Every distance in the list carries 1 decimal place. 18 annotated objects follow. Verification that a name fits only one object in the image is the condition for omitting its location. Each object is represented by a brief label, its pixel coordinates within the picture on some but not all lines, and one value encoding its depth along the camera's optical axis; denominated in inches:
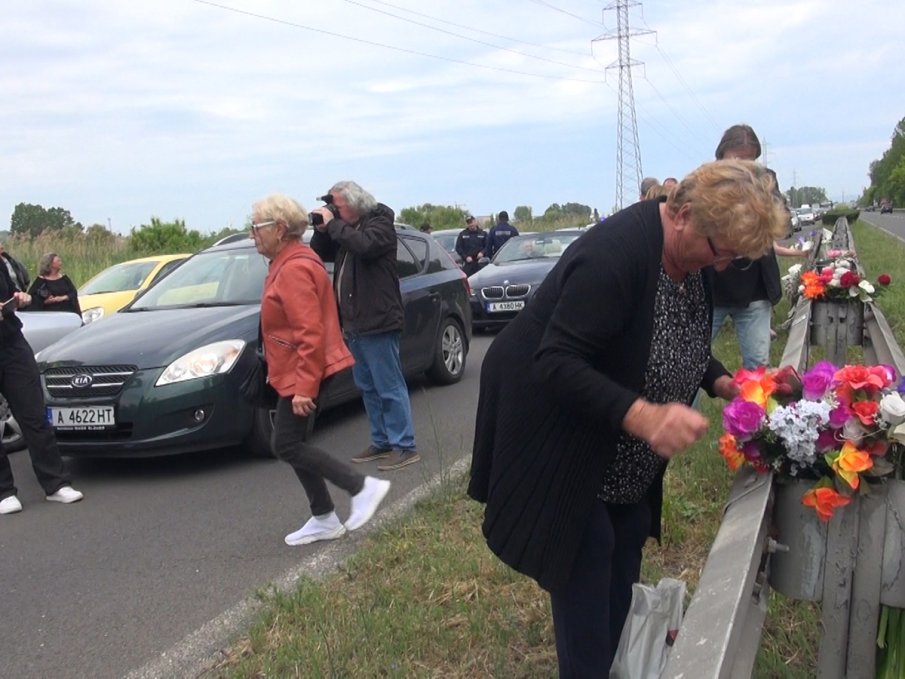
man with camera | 234.2
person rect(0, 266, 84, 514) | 231.3
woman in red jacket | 186.9
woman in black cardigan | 90.0
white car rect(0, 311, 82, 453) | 306.3
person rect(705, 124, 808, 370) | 210.2
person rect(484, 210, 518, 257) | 739.4
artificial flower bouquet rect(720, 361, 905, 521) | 98.1
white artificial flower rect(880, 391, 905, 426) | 99.5
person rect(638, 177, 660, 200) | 261.5
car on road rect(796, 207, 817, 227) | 2863.2
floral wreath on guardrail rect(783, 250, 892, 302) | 241.9
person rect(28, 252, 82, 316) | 420.2
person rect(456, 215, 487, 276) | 735.7
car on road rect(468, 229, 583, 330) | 519.5
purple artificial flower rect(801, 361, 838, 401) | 109.6
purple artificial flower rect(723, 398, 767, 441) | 104.7
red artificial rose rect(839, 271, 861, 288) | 241.4
